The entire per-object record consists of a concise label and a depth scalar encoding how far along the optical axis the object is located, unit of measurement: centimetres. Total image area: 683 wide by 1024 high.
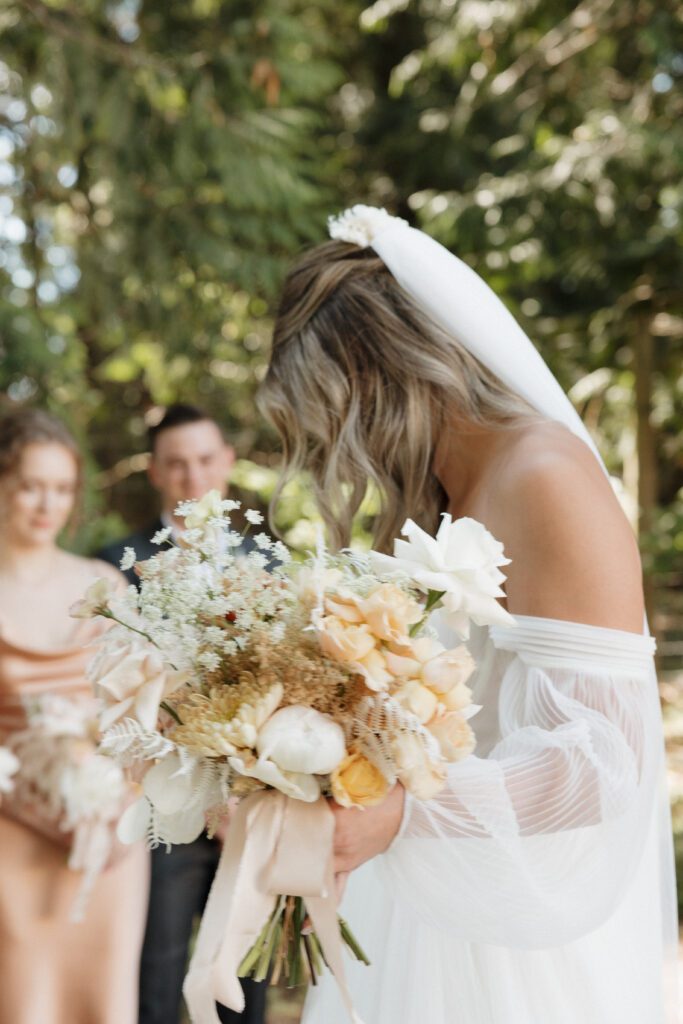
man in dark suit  354
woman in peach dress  321
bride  172
